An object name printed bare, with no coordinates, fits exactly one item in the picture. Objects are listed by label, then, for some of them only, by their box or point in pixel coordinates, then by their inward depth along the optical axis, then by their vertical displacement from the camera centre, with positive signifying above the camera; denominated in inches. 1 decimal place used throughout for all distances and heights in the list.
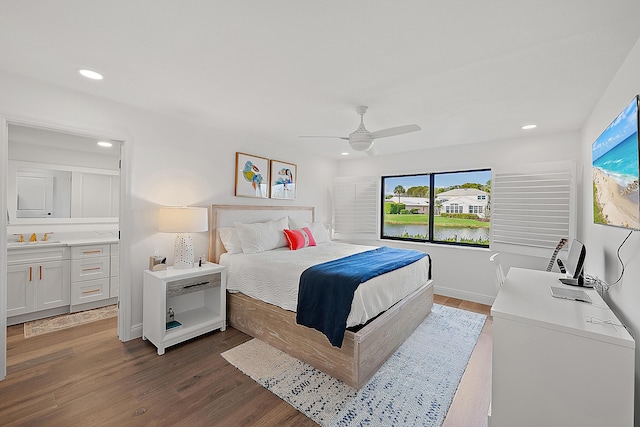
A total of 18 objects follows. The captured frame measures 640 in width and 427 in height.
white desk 50.1 -29.4
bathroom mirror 139.9 +15.3
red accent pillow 148.2 -14.9
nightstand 103.0 -41.6
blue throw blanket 83.8 -25.9
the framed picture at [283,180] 171.5 +20.3
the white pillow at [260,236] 135.8 -13.2
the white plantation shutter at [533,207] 132.2 +5.0
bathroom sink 123.2 -17.9
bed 85.6 -41.9
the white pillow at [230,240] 134.6 -14.8
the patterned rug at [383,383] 74.4 -53.7
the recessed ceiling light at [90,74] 85.0 +41.7
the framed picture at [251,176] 152.1 +19.9
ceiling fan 105.1 +30.7
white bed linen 90.5 -26.4
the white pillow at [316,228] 168.2 -10.3
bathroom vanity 123.2 -34.4
